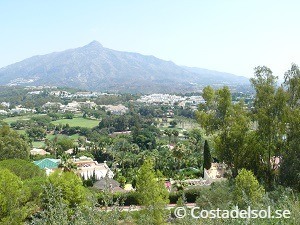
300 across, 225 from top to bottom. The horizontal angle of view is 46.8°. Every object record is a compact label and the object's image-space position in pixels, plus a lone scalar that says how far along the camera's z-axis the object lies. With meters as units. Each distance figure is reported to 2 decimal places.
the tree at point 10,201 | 10.02
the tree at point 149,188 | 11.35
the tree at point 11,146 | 24.75
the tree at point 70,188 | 13.46
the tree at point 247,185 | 10.18
